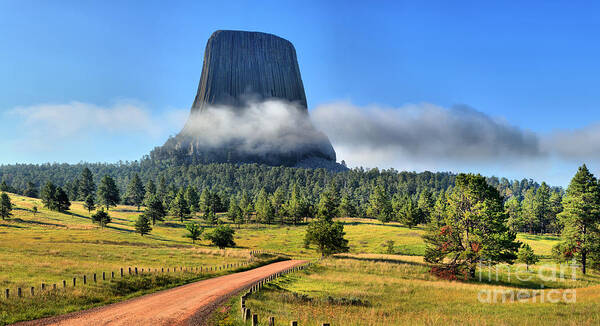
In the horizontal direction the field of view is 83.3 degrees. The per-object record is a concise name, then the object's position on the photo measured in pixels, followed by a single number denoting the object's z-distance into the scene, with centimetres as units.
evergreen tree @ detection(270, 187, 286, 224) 15050
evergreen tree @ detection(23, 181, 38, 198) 16838
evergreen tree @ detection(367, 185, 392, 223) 12506
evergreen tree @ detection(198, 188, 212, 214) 14700
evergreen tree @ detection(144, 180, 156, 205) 15412
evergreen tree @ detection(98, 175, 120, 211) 13338
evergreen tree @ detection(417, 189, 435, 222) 12668
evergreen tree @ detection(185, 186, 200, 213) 14215
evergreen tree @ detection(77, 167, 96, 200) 15988
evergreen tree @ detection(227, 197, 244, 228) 12125
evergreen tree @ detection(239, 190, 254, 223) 13152
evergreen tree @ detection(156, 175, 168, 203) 16112
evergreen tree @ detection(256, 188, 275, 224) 12875
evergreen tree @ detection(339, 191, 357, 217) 14475
